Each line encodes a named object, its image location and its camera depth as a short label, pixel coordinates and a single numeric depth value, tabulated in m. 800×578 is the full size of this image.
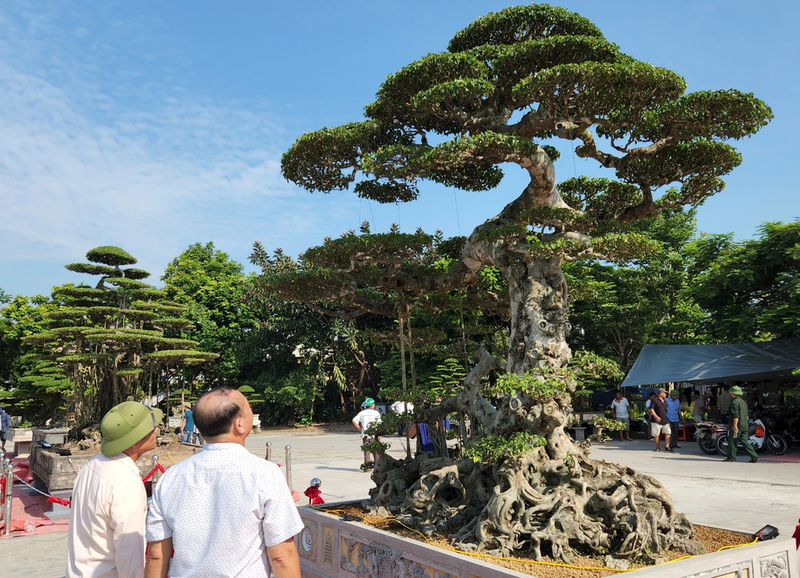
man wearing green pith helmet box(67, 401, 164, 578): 2.44
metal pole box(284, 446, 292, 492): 8.38
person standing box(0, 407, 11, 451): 18.56
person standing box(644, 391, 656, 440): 14.74
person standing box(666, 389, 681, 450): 13.90
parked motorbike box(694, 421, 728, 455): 12.41
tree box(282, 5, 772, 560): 4.60
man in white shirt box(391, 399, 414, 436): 11.61
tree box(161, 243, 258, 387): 26.53
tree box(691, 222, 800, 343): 12.85
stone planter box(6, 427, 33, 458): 17.38
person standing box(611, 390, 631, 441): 14.62
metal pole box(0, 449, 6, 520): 7.42
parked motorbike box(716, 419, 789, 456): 12.11
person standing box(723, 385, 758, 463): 11.08
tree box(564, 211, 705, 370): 20.11
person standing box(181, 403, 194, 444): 15.79
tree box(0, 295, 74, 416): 26.69
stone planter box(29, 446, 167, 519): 8.89
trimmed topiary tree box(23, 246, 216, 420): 14.20
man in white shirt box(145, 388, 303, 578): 1.93
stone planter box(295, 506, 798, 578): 3.59
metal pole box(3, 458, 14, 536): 7.17
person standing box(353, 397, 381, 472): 10.29
